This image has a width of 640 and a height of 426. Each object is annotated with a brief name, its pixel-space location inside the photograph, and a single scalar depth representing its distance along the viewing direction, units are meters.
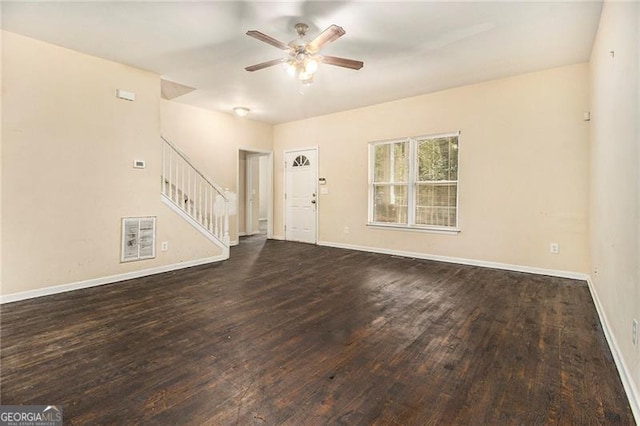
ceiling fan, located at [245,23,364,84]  2.84
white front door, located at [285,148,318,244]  6.73
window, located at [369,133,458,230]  4.96
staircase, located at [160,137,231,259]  4.51
